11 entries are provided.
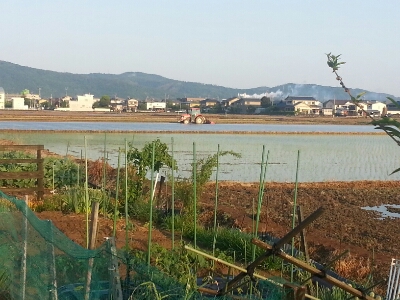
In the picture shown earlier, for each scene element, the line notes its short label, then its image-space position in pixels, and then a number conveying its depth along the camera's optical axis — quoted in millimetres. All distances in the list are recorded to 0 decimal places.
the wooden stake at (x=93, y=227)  5672
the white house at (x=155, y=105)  151975
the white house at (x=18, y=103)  128375
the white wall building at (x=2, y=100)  123300
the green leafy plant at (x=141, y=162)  12031
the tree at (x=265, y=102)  139875
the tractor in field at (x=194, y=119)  63812
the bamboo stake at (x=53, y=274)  4977
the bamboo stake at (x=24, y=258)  5259
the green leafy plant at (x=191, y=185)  11477
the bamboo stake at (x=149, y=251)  7540
